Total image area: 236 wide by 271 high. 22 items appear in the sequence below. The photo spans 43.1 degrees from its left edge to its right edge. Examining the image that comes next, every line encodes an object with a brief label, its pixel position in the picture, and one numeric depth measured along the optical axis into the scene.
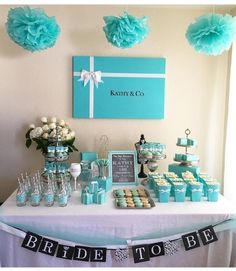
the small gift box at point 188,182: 1.84
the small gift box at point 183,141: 2.10
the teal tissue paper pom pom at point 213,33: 1.85
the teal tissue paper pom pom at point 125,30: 1.90
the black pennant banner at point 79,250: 1.59
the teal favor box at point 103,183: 1.95
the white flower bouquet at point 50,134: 2.12
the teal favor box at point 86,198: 1.75
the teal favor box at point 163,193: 1.79
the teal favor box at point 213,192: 1.82
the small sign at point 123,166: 2.10
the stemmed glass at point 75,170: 1.89
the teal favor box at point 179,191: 1.79
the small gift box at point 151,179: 1.99
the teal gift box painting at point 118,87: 2.31
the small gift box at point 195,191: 1.80
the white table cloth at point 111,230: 1.61
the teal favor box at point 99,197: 1.76
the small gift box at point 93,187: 1.81
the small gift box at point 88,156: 2.19
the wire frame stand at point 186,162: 2.06
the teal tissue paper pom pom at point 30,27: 1.88
